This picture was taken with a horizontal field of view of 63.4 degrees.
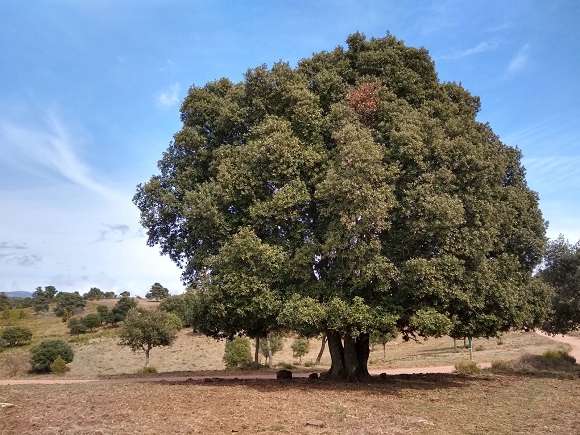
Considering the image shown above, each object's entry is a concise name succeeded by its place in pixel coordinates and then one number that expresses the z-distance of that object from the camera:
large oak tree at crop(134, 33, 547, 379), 16.05
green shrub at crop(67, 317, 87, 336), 74.06
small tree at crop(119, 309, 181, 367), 39.44
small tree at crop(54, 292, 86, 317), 97.06
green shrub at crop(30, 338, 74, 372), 43.22
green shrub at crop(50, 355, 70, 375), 38.36
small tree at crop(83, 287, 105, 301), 126.04
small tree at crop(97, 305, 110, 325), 82.31
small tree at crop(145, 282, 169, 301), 130.49
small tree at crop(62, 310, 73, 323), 85.44
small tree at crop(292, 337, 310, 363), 46.43
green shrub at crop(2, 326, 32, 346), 62.81
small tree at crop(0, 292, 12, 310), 111.64
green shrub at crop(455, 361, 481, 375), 26.33
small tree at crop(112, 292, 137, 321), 82.06
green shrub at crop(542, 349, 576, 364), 30.42
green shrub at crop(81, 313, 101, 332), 76.26
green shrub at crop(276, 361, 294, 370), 34.95
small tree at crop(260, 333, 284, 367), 40.86
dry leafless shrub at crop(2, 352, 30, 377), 41.19
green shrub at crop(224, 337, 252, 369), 37.78
